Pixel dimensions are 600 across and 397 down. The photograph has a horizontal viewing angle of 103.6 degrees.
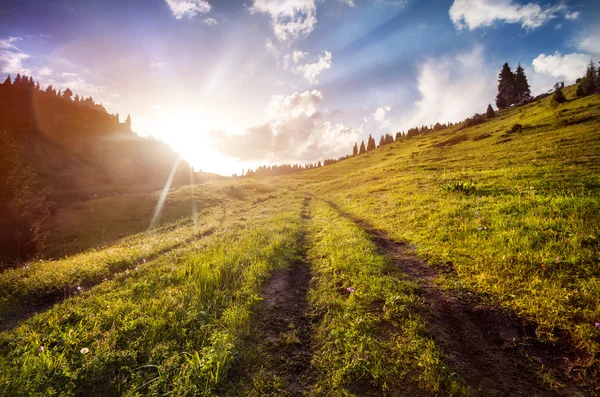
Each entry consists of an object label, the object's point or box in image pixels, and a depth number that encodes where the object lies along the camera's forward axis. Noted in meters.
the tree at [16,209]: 17.31
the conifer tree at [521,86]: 101.26
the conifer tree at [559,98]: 60.62
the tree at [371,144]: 156.62
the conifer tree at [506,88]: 103.50
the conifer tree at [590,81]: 66.31
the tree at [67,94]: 134.23
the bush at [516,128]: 48.62
